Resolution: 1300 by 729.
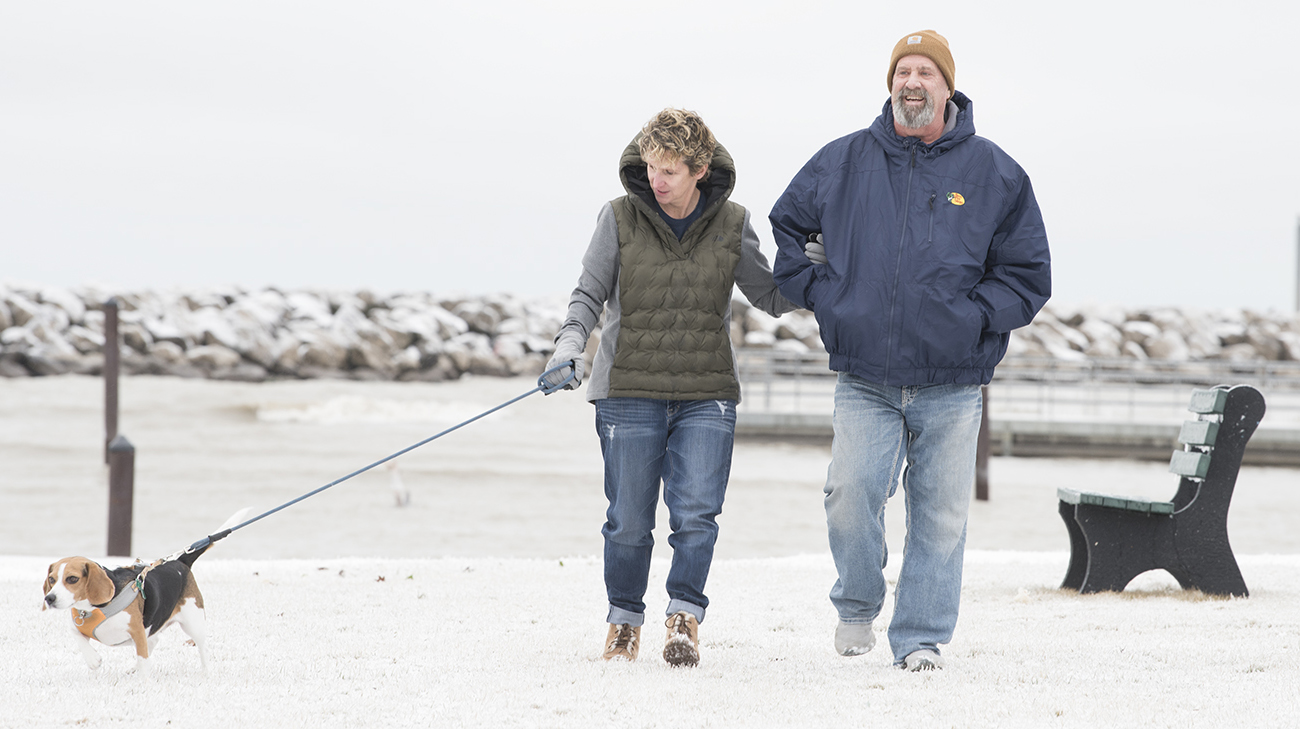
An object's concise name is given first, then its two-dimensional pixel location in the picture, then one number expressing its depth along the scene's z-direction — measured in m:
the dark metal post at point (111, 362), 30.48
